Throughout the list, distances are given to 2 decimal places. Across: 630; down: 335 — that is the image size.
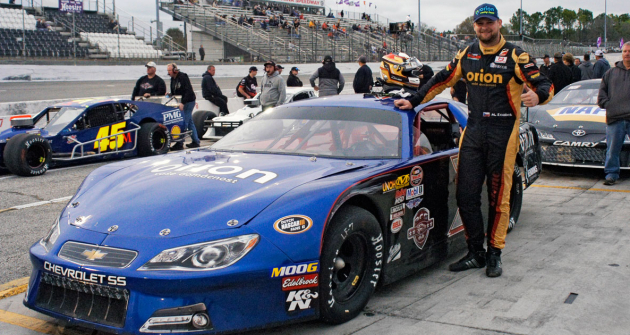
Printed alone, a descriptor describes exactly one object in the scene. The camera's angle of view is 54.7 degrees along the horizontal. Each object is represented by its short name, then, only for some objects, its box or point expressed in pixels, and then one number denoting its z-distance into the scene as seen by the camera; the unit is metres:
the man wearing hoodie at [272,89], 11.75
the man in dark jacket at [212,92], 14.27
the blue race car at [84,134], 8.86
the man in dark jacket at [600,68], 14.91
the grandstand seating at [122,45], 28.89
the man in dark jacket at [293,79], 16.55
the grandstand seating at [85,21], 30.66
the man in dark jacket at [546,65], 16.00
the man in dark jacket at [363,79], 12.55
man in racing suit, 4.25
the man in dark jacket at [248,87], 15.39
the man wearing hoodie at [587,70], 15.55
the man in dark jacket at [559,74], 14.15
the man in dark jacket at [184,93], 11.70
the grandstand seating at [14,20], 27.45
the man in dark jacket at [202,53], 34.69
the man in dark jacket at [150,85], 11.86
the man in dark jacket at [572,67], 14.46
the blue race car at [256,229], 2.82
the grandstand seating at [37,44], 24.98
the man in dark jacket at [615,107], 7.71
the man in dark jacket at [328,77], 12.85
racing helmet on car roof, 7.04
